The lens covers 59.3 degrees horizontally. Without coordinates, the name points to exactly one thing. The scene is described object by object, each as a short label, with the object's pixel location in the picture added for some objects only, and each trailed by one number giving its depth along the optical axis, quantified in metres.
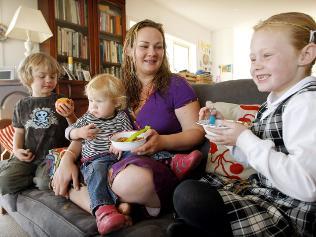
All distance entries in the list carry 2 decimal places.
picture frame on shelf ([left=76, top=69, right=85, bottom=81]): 2.97
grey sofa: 0.91
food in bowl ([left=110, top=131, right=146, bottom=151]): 1.01
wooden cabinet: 2.70
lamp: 2.33
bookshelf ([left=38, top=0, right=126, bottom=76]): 2.85
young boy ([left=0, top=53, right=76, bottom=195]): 1.59
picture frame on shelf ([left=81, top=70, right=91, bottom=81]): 3.01
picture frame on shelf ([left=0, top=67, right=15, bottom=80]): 2.51
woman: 0.95
